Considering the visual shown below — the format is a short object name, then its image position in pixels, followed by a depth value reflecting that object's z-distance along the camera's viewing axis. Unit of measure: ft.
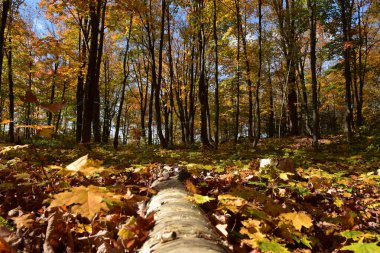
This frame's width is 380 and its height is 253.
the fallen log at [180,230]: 5.05
